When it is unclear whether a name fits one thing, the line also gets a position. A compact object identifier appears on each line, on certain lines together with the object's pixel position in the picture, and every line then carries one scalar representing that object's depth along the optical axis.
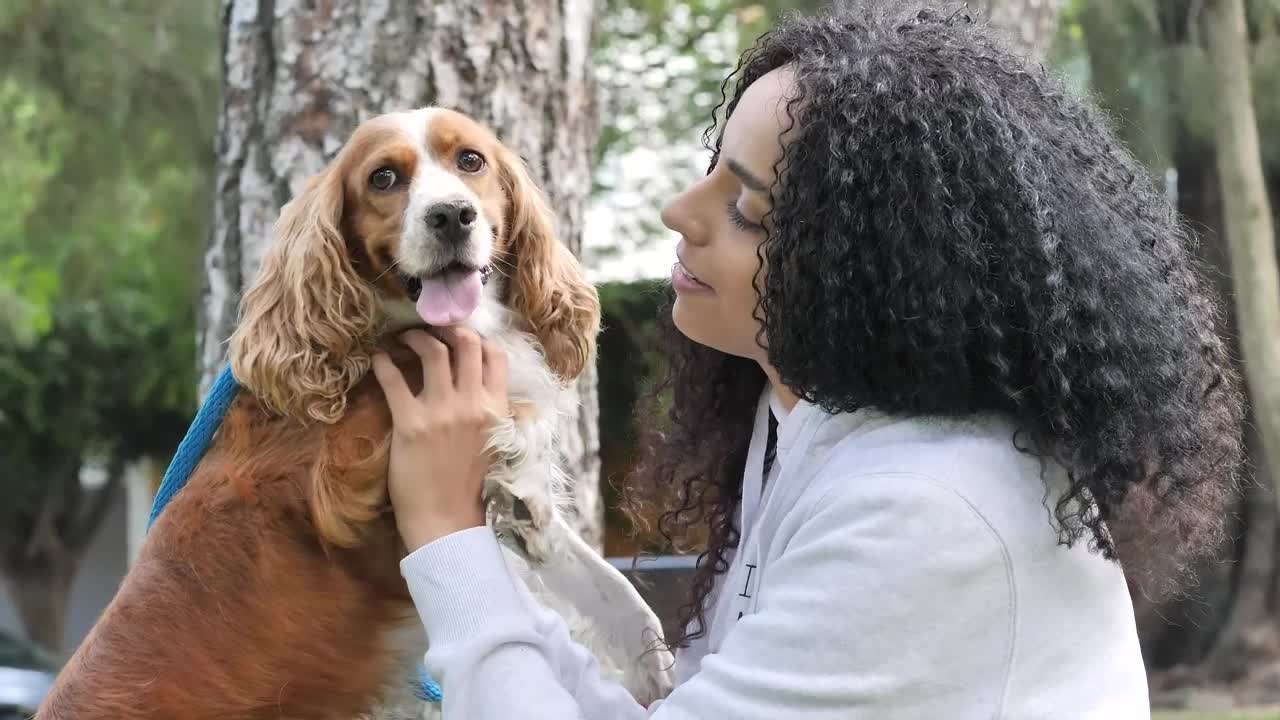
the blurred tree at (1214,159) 7.23
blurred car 8.19
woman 1.59
